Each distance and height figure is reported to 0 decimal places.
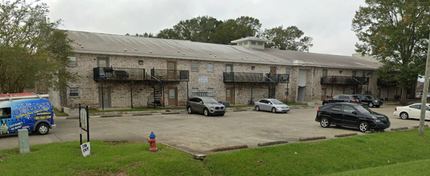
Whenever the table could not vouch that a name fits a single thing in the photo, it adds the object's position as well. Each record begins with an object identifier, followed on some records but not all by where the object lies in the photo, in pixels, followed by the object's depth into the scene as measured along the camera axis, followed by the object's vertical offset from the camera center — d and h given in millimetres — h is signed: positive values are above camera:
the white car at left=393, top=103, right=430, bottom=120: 19766 -2815
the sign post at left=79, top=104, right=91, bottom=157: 7590 -1601
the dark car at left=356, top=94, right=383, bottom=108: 31719 -3187
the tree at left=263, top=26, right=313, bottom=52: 61000 +8541
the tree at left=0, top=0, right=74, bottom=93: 13664 +1260
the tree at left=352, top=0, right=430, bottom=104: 32000 +5374
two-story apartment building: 23422 +45
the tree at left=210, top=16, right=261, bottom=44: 56969 +9355
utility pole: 12918 -1003
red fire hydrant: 8175 -2272
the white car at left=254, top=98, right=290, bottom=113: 24984 -3143
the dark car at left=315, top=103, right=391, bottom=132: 13953 -2370
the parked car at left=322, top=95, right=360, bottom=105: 30169 -2836
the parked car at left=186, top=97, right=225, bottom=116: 20980 -2717
